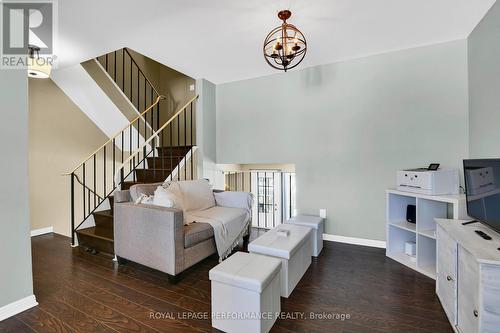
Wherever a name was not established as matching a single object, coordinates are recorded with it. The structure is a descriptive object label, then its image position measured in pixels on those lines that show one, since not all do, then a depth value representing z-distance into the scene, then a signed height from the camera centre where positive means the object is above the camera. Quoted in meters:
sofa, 2.12 -0.67
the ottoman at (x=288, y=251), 1.92 -0.72
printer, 2.25 -0.14
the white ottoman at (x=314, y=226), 2.75 -0.71
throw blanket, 2.60 -0.60
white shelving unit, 2.21 -0.62
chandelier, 1.97 +1.01
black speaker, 2.66 -0.53
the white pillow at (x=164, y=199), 2.32 -0.33
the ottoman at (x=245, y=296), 1.45 -0.83
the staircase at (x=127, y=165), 3.18 +0.04
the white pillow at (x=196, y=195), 2.98 -0.37
